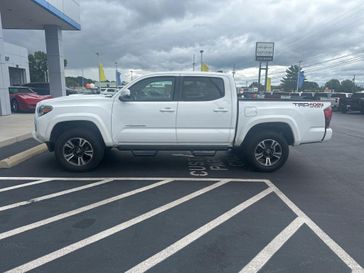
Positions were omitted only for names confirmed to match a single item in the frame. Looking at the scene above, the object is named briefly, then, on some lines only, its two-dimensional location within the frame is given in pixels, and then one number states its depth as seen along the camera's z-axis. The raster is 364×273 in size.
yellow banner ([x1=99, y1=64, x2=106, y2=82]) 42.42
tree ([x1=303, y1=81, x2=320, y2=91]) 105.94
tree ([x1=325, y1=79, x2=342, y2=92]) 105.15
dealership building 15.02
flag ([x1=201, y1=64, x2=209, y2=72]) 30.73
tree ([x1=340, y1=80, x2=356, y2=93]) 98.84
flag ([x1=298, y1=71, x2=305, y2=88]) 52.67
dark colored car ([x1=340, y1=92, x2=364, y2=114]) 24.52
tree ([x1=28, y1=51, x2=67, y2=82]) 77.94
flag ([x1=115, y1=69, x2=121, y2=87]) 45.81
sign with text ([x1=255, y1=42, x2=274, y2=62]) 30.45
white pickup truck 5.89
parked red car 17.08
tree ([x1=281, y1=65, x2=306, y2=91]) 114.69
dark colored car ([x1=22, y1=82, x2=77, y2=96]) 22.27
